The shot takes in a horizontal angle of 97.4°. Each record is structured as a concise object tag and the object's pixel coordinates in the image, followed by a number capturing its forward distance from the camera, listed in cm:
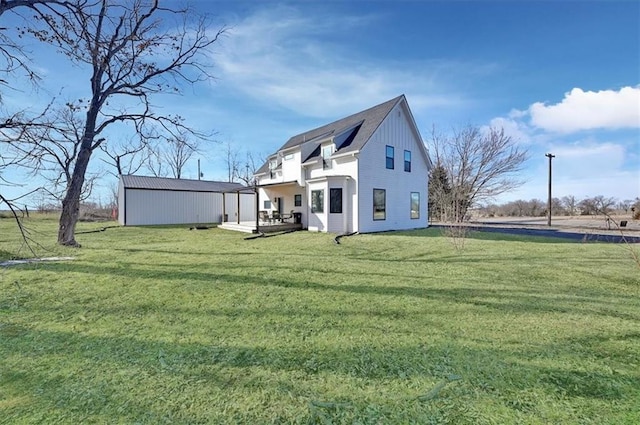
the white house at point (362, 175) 1471
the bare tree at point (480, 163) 2530
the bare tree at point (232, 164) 4047
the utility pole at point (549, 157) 2289
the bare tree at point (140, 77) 944
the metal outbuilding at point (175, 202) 2081
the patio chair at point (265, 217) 1820
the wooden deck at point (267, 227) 1571
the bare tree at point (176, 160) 3578
